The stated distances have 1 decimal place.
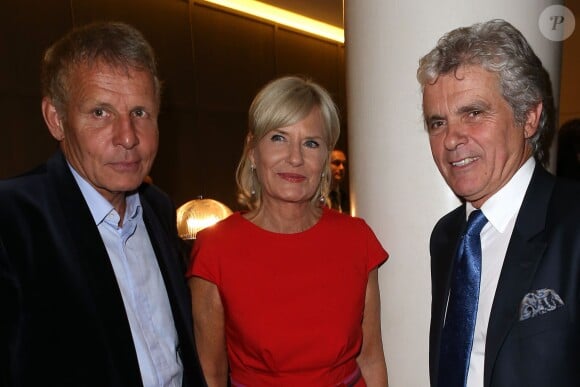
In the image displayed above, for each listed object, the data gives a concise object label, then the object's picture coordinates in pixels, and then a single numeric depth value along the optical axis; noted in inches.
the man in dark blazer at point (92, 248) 53.9
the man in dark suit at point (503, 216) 50.6
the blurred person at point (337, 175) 228.0
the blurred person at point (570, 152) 111.7
